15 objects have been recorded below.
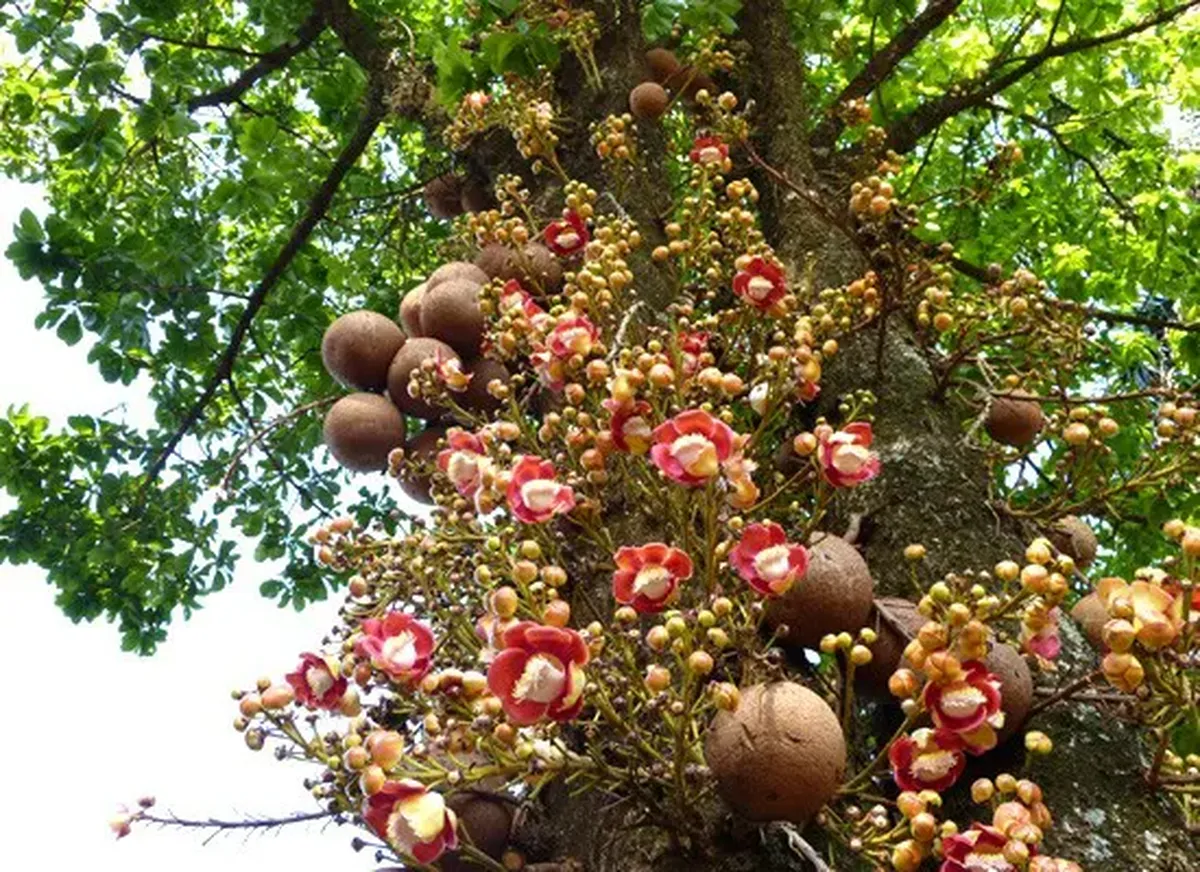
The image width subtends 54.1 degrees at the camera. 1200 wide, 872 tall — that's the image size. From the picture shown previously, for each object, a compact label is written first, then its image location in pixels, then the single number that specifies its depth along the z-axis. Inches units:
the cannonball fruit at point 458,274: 112.3
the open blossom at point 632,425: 67.9
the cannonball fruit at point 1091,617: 80.7
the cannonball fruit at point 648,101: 129.7
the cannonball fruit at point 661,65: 143.5
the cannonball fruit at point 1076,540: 94.9
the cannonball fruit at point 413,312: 116.4
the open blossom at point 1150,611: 55.2
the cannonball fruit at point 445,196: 151.3
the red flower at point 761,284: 86.0
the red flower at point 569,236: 105.9
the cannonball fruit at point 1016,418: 101.7
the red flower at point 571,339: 76.2
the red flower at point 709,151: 106.2
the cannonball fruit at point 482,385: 109.7
